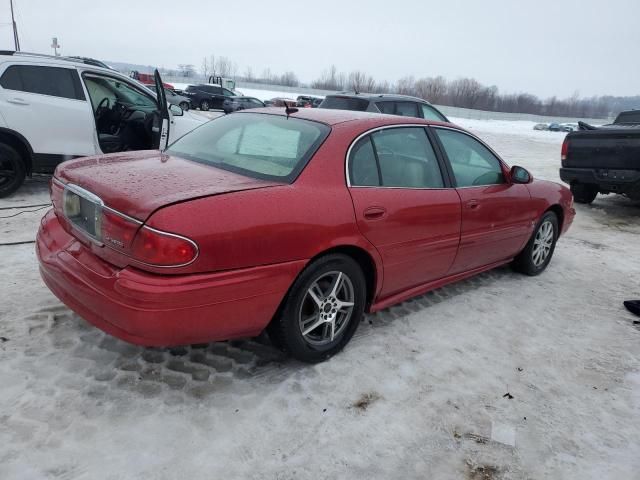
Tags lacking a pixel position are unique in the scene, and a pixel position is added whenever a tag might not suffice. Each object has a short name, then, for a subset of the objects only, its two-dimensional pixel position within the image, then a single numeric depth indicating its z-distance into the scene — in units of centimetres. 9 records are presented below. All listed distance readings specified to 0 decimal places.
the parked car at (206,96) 2983
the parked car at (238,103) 2857
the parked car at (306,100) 3094
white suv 556
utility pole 3822
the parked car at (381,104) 837
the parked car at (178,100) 2051
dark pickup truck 705
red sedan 221
